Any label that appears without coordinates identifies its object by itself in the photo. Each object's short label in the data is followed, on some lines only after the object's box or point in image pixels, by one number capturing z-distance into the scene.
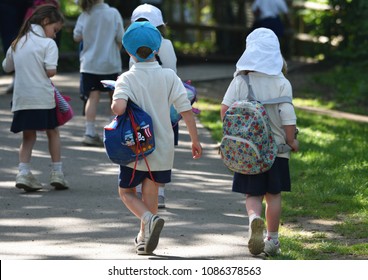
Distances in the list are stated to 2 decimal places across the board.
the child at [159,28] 14.83
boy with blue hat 12.43
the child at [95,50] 20.61
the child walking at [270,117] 12.66
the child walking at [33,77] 16.14
